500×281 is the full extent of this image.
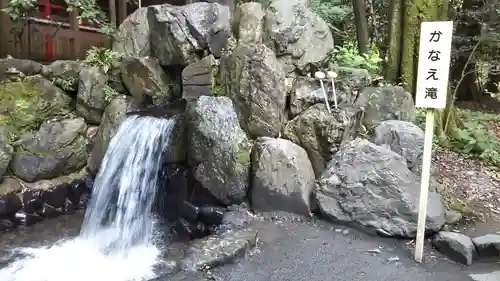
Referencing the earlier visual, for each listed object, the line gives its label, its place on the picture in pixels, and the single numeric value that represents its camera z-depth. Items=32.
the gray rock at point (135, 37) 8.21
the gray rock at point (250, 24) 7.32
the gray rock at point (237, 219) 5.49
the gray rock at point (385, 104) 6.93
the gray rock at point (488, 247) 4.57
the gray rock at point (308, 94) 6.57
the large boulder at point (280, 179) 5.76
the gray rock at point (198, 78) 7.13
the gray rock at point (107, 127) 7.11
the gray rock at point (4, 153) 6.52
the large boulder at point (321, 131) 6.11
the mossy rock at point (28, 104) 6.93
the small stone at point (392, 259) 4.56
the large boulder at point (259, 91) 6.38
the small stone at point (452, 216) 5.33
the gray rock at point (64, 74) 7.55
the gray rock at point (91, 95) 7.44
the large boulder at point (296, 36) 7.27
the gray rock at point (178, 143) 6.49
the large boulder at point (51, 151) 6.76
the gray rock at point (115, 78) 7.70
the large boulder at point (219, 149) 5.91
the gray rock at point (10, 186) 6.47
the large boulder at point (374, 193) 5.10
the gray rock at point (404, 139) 6.08
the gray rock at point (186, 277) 4.08
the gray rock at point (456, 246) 4.46
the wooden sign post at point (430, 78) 4.19
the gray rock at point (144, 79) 7.52
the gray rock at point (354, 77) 7.20
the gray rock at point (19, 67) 7.16
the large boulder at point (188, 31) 7.50
